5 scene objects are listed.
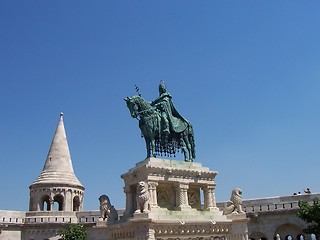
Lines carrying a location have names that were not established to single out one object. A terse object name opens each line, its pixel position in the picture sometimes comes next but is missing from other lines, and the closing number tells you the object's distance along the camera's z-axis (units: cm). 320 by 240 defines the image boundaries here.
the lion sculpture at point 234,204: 2036
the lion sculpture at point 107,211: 2020
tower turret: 3634
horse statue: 1950
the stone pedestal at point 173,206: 1720
